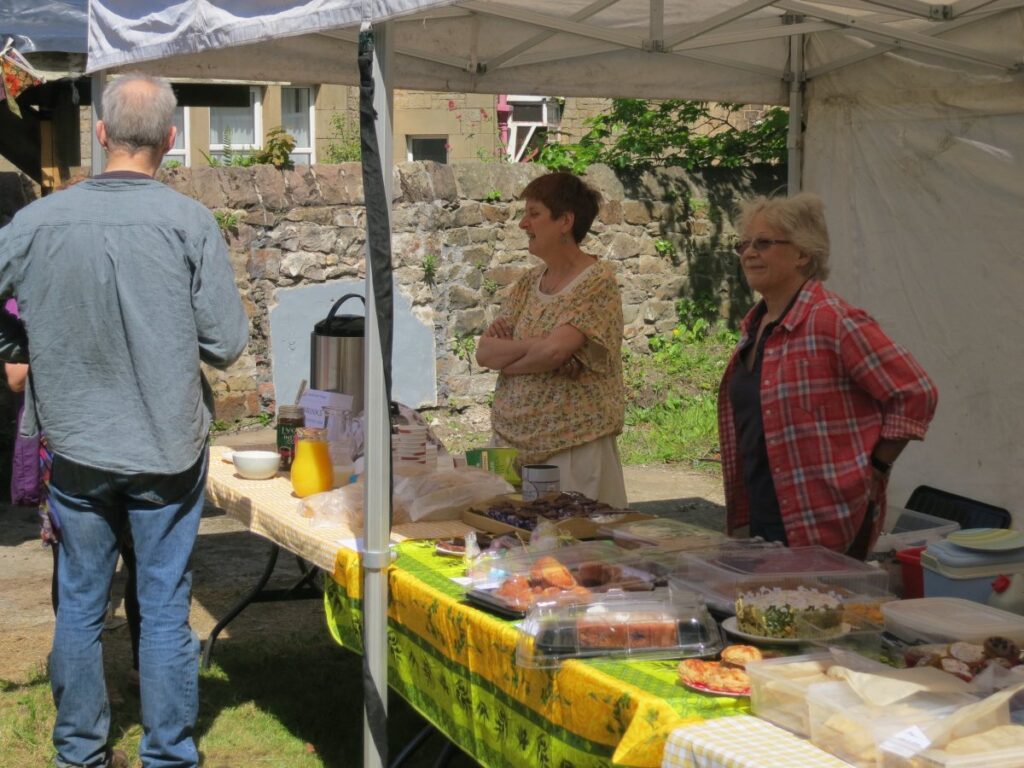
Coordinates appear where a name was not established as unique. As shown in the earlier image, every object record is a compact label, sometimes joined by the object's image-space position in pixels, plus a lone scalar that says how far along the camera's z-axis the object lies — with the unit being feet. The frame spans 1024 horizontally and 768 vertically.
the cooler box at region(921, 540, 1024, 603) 8.20
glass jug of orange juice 12.14
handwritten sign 13.51
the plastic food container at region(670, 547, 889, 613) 7.96
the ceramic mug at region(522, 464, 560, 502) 11.44
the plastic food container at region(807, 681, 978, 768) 5.58
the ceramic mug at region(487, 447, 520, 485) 12.85
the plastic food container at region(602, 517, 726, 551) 9.41
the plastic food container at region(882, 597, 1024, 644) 6.97
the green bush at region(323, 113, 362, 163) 44.18
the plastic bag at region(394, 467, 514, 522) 11.23
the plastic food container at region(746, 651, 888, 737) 6.09
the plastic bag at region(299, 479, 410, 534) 11.18
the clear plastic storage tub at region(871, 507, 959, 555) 10.93
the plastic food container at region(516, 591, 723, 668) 7.20
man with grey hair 9.55
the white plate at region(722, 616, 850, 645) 7.09
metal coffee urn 13.78
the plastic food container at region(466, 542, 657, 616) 8.18
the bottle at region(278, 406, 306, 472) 13.76
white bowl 13.32
